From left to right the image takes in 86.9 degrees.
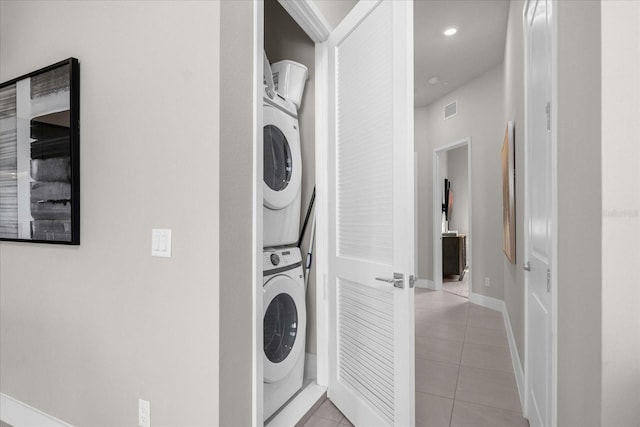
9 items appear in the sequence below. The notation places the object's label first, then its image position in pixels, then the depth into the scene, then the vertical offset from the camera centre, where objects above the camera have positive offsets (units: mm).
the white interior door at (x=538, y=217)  1371 -12
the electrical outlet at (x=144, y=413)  1409 -836
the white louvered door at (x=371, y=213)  1568 +5
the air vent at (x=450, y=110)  5141 +1622
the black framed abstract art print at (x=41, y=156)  1624 +306
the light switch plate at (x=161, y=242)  1351 -113
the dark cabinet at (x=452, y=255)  6340 -768
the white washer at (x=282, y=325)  1914 -695
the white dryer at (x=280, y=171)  2006 +272
